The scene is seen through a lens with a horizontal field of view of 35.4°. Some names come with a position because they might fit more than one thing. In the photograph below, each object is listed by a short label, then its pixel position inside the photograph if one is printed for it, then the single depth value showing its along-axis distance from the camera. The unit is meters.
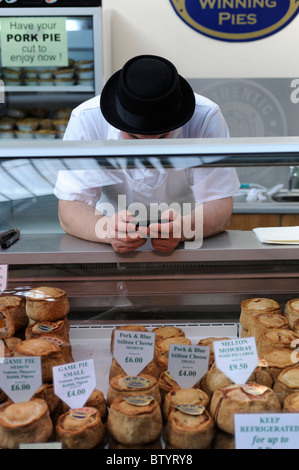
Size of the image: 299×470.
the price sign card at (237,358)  1.03
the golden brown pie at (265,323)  1.19
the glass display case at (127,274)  1.25
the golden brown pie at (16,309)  1.22
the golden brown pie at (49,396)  0.99
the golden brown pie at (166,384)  1.06
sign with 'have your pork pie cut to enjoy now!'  3.40
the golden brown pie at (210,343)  1.10
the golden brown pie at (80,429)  0.89
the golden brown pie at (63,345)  1.13
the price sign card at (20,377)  0.98
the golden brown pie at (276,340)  1.14
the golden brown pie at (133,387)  1.00
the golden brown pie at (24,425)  0.88
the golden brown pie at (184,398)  0.98
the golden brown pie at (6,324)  1.18
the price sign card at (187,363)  1.07
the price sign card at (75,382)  0.98
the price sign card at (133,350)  1.09
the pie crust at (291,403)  0.93
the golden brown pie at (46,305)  1.22
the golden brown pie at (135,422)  0.91
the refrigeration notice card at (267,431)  0.88
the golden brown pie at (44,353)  1.03
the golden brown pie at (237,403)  0.93
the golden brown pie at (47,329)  1.18
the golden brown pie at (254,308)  1.26
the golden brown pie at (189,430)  0.90
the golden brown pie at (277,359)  1.06
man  1.23
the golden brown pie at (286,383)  0.99
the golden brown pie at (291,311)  1.23
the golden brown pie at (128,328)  1.21
